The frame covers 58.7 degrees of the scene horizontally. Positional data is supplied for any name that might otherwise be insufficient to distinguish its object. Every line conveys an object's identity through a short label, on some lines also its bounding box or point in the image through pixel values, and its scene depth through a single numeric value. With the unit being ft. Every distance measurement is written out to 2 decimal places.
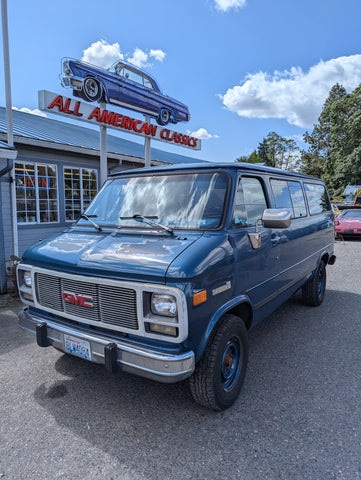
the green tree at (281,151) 154.75
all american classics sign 23.62
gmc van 7.61
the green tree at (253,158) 166.44
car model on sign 25.93
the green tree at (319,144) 154.61
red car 45.89
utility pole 20.12
